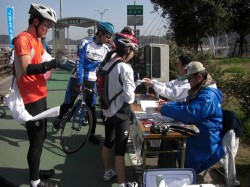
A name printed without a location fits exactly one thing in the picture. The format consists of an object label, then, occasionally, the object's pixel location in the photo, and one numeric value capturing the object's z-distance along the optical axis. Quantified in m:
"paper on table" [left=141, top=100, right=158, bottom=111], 4.17
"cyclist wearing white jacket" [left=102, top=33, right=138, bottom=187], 3.36
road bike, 4.91
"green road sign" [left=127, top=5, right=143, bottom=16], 11.70
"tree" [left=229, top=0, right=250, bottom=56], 28.47
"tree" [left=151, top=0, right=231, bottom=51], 22.64
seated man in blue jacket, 3.12
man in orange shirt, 3.09
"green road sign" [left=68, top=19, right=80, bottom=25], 15.05
